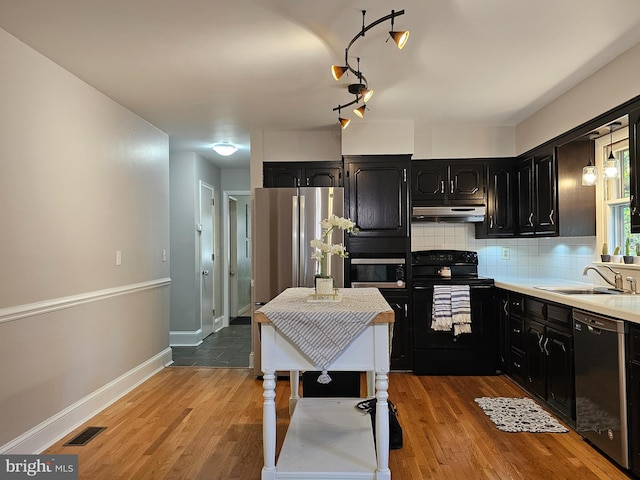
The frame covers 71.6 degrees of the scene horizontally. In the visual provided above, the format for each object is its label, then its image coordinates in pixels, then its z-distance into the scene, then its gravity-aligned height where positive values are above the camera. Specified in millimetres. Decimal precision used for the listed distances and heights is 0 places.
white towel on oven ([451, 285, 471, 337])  4145 -622
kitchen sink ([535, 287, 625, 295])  3252 -375
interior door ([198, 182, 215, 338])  5863 -184
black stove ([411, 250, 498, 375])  4227 -915
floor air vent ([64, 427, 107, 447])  2824 -1249
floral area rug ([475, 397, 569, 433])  2971 -1248
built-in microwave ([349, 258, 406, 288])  4406 -264
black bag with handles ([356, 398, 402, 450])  2725 -1129
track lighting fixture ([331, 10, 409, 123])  2029 +962
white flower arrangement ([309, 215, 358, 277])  2480 +1
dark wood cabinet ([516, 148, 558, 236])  3848 +420
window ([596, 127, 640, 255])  3395 +348
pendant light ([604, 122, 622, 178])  3258 +543
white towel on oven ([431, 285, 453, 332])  4184 -629
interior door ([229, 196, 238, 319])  7258 -230
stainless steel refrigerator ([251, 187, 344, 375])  4145 +84
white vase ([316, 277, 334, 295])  2547 -241
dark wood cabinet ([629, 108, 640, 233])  2680 +453
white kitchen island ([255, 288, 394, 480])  2066 -527
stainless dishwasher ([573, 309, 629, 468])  2373 -819
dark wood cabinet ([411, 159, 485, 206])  4578 +612
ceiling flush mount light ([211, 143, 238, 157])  5148 +1125
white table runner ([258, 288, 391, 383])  2049 -388
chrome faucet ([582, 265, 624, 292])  3266 -299
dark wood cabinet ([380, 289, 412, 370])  4277 -695
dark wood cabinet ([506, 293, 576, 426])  2951 -828
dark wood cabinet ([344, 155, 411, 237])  4391 +529
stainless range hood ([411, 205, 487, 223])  4500 +300
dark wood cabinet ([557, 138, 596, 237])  3738 +398
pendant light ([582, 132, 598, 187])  3348 +505
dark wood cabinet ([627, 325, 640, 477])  2252 -795
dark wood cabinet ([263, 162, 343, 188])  4582 +726
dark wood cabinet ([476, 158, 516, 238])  4566 +441
